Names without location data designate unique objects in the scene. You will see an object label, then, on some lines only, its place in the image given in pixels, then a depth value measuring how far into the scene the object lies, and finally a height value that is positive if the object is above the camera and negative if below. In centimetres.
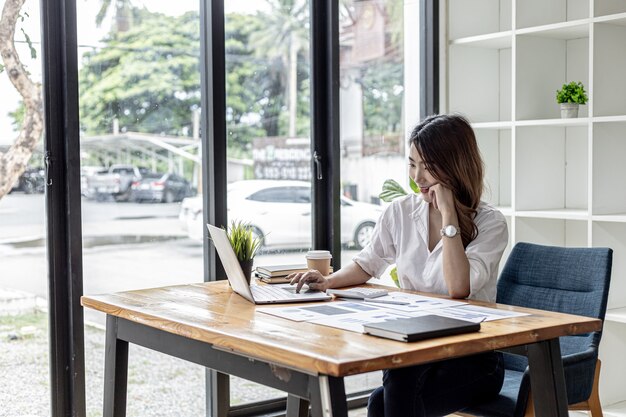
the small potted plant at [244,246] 276 -29
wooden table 177 -43
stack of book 291 -40
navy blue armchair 246 -46
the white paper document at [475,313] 216 -42
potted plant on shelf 373 +24
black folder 187 -39
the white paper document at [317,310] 220 -42
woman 242 -28
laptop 247 -41
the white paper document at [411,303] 230 -42
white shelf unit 359 +17
